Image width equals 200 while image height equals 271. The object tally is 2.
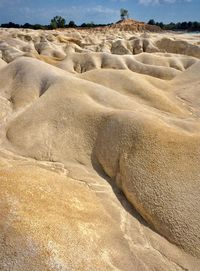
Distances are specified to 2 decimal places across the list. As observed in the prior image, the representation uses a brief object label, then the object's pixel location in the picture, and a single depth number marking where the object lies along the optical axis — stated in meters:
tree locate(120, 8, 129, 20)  88.56
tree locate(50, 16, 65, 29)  71.94
